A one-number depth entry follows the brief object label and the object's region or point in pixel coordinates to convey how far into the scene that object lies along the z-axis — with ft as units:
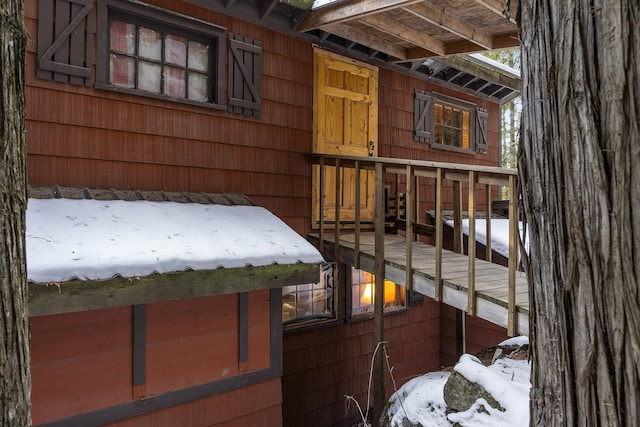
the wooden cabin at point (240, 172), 12.31
